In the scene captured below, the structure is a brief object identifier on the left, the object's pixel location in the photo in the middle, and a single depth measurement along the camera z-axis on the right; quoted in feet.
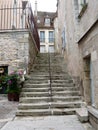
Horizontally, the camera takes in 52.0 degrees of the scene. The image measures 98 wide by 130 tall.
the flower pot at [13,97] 11.78
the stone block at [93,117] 6.89
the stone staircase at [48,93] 9.95
